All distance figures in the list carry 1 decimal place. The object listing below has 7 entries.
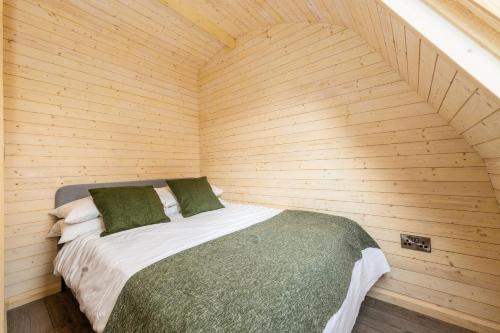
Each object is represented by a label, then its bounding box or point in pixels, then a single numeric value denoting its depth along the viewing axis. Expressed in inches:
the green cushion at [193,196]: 85.0
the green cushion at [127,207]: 64.8
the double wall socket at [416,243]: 62.6
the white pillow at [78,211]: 63.9
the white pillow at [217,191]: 104.2
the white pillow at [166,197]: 84.5
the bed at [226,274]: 29.1
